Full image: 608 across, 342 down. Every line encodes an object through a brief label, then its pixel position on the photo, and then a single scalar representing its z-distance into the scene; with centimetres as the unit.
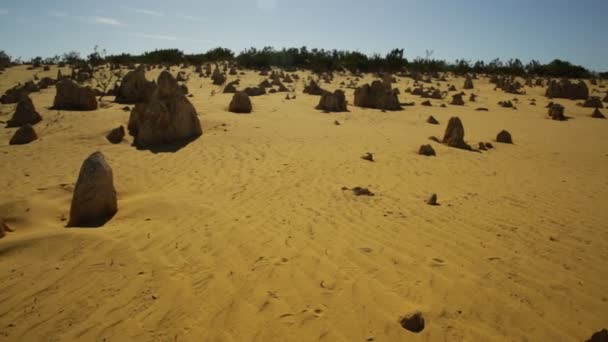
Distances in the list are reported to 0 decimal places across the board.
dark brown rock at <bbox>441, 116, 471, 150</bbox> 988
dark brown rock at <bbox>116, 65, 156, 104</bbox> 1341
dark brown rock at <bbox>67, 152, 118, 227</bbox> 465
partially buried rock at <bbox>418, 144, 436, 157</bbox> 902
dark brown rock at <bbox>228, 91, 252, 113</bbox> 1280
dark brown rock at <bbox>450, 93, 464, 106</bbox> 1777
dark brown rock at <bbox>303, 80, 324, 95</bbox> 1820
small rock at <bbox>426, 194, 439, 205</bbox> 567
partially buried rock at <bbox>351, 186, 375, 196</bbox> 596
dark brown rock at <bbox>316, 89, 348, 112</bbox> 1462
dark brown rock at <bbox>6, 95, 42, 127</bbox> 1038
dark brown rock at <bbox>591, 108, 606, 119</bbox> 1582
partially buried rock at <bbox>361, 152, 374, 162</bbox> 835
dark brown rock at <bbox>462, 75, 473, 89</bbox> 2309
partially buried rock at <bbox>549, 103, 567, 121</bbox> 1533
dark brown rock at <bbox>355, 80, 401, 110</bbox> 1570
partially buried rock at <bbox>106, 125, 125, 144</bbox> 909
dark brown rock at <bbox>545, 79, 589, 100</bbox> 1977
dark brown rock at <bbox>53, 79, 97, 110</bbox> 1195
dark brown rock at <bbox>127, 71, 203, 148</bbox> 893
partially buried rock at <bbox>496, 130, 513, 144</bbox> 1098
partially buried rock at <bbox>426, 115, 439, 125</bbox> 1337
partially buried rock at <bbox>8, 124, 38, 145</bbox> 902
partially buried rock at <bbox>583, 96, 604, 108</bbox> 1771
